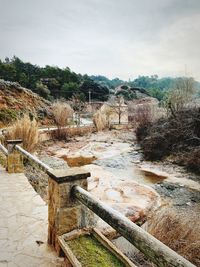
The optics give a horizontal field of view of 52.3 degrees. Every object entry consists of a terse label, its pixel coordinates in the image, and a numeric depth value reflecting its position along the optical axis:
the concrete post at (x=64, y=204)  1.74
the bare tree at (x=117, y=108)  15.66
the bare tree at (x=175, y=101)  9.31
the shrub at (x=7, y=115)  10.29
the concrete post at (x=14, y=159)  3.83
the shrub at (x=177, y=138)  7.45
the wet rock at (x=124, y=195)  3.45
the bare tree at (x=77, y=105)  13.92
